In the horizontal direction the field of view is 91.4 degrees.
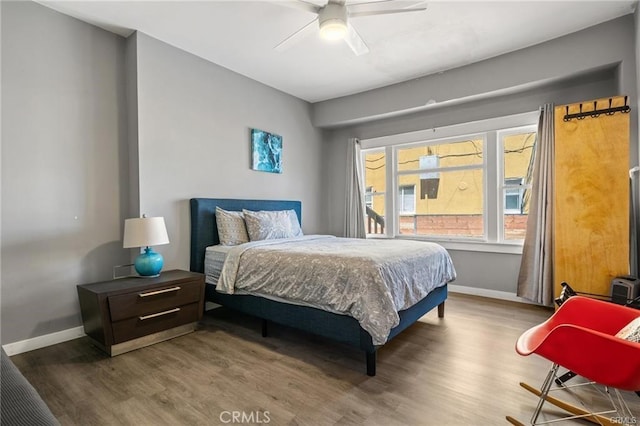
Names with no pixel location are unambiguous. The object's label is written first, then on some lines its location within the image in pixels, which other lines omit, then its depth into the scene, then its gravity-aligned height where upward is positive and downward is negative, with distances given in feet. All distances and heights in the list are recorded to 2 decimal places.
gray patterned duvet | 6.90 -1.66
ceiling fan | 7.27 +4.76
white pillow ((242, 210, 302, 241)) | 11.53 -0.51
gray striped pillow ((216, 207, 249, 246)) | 11.35 -0.58
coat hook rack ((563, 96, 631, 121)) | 8.94 +2.87
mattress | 10.46 -1.68
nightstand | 7.68 -2.56
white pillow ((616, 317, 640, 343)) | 4.40 -1.82
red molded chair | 3.98 -2.00
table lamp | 8.73 -0.73
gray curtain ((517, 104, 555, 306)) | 11.14 -0.61
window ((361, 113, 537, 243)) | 12.82 +1.39
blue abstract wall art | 13.65 +2.75
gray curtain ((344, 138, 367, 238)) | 16.44 +0.83
